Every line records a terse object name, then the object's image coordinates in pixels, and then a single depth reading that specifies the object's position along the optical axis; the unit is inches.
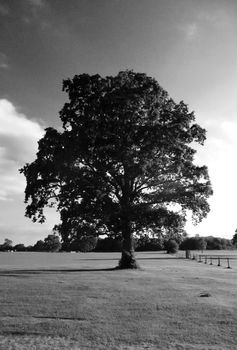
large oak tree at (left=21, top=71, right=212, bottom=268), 1350.9
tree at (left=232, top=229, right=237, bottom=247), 6899.6
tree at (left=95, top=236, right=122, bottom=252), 6402.6
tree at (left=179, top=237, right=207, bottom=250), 6860.2
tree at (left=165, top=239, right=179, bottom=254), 4643.2
